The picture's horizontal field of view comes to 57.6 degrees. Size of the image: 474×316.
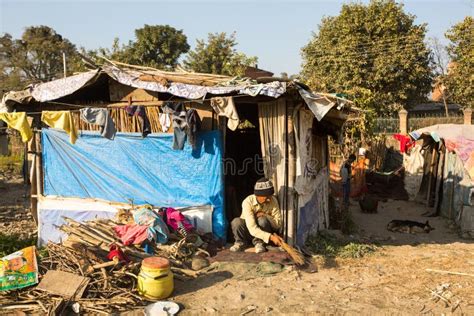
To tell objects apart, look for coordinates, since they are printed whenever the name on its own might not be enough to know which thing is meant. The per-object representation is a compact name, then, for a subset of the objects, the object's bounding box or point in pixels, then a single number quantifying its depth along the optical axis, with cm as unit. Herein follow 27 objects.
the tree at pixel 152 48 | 2862
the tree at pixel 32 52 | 3409
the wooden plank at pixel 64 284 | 541
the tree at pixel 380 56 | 2203
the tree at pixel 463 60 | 2181
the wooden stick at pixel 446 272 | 648
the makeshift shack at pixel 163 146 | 706
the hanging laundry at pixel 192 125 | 705
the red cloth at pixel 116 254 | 607
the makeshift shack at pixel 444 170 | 1052
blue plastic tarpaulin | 736
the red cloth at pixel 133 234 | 680
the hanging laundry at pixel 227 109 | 657
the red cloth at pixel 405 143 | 1548
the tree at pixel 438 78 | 2361
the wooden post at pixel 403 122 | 1823
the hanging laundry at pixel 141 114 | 748
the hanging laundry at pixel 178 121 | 707
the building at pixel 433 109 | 3155
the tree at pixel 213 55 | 2748
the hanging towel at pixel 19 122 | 753
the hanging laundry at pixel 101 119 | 738
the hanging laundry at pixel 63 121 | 732
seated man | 681
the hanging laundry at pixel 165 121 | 734
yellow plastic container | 546
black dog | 1036
